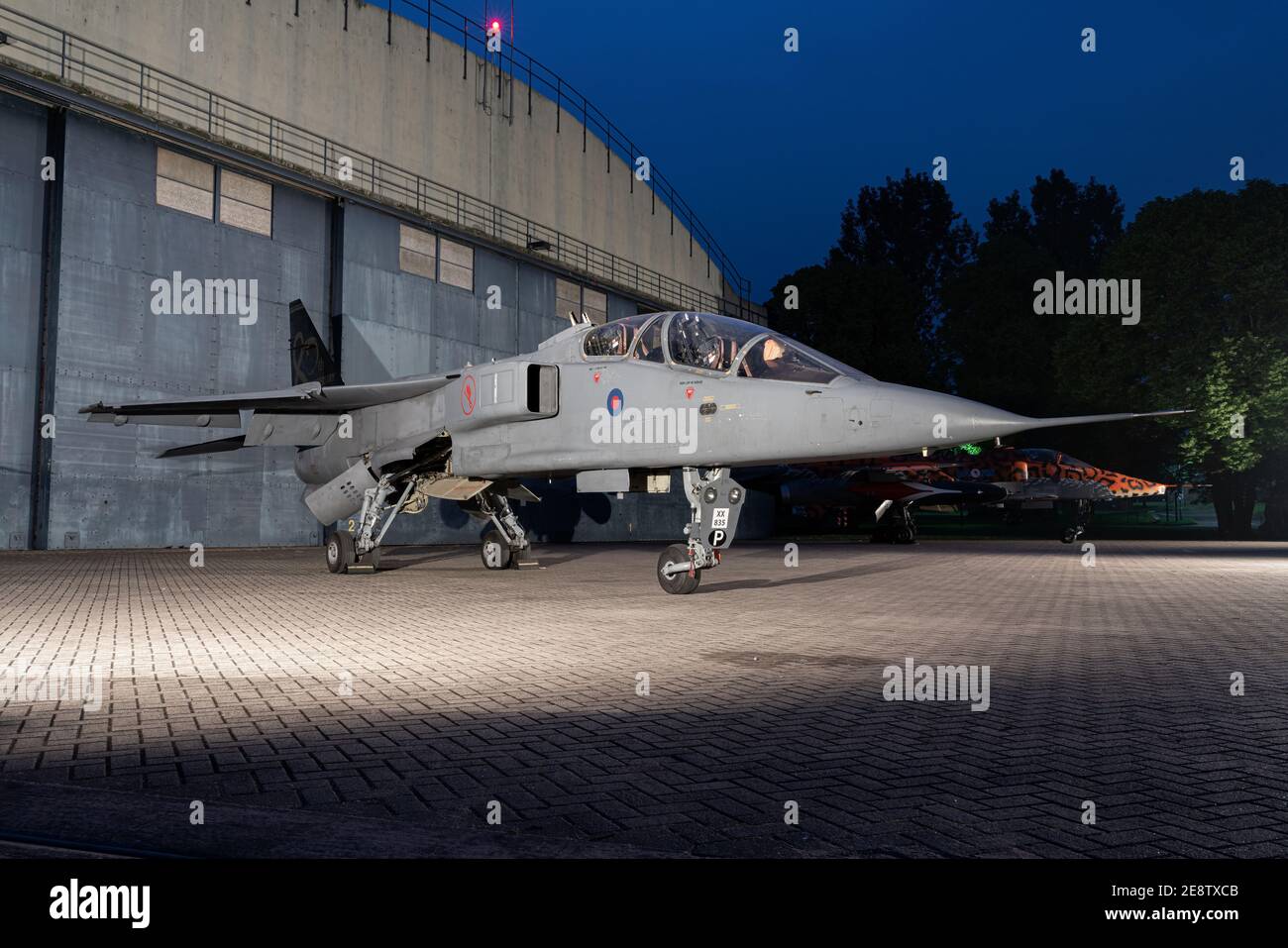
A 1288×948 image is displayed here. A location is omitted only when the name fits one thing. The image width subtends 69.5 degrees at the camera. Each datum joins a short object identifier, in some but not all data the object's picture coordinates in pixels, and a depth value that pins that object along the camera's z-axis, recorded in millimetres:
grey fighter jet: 11156
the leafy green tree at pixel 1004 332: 55844
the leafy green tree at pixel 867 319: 56250
